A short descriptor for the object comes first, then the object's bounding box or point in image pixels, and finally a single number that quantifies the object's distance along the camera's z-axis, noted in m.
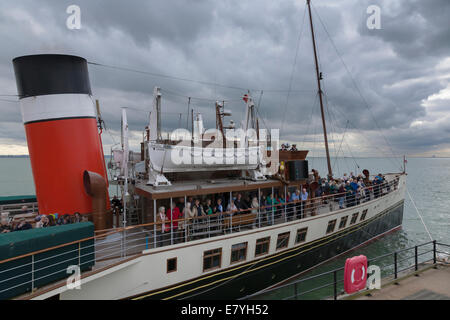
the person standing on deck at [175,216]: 9.43
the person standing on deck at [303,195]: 13.06
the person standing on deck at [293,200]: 12.92
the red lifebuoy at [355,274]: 6.72
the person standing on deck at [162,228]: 8.93
